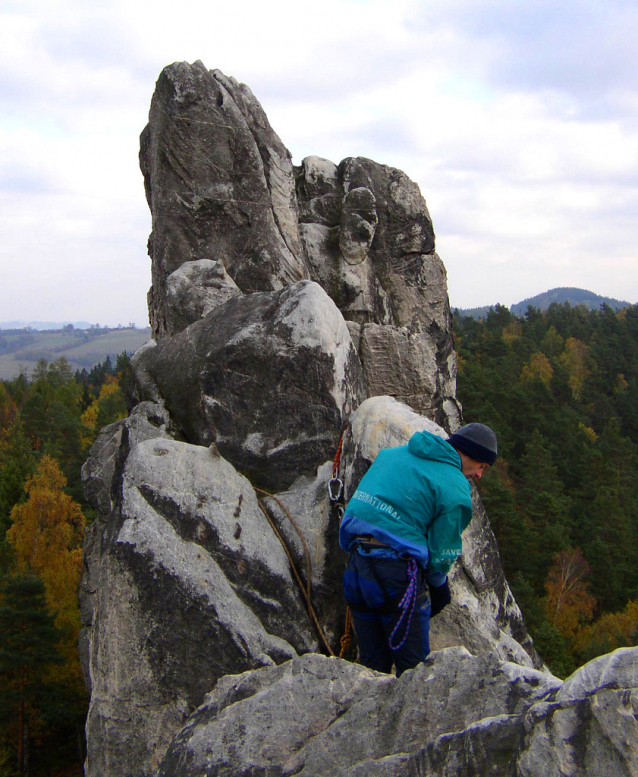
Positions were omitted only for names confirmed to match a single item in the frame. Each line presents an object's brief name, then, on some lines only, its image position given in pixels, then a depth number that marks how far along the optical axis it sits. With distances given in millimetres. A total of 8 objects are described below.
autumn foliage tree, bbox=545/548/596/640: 38750
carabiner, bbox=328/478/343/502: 7125
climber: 4898
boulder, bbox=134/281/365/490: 7930
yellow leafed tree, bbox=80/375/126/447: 58275
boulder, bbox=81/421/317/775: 5902
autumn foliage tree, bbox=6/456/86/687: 35094
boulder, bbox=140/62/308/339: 13469
